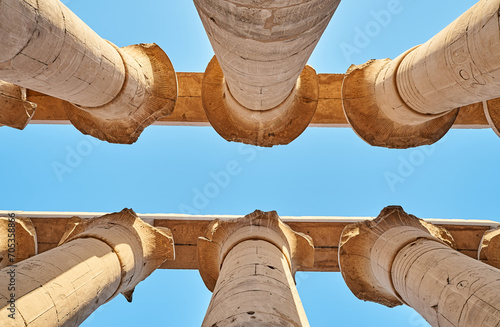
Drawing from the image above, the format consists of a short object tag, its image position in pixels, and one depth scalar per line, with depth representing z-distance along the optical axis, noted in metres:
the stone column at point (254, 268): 4.39
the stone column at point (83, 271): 4.77
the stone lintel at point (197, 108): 9.43
